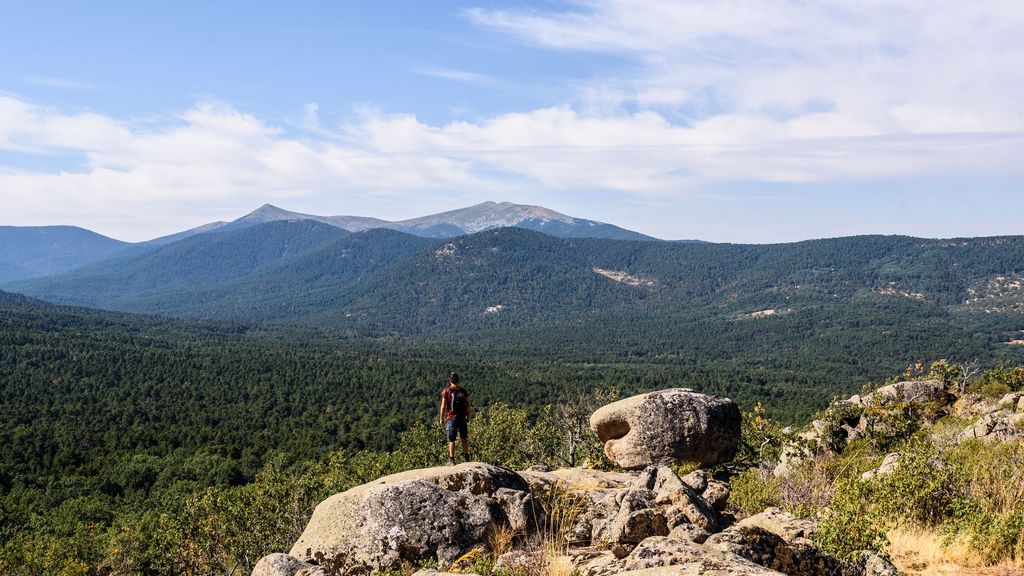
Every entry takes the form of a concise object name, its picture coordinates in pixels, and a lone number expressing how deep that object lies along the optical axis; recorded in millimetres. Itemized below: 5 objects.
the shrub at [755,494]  15562
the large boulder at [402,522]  13094
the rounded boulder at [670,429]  23172
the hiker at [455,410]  20641
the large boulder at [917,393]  29328
